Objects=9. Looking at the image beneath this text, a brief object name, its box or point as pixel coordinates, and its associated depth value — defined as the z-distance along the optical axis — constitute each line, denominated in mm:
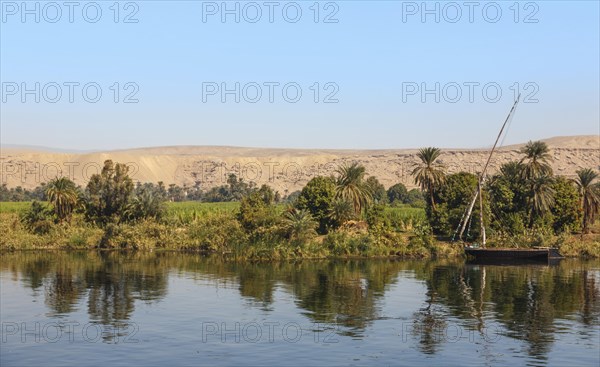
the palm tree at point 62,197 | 100312
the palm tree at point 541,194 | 102250
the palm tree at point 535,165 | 104750
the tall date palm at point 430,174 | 106688
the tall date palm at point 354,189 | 98688
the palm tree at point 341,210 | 96312
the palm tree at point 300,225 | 91188
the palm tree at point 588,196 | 108125
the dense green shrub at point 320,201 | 98750
